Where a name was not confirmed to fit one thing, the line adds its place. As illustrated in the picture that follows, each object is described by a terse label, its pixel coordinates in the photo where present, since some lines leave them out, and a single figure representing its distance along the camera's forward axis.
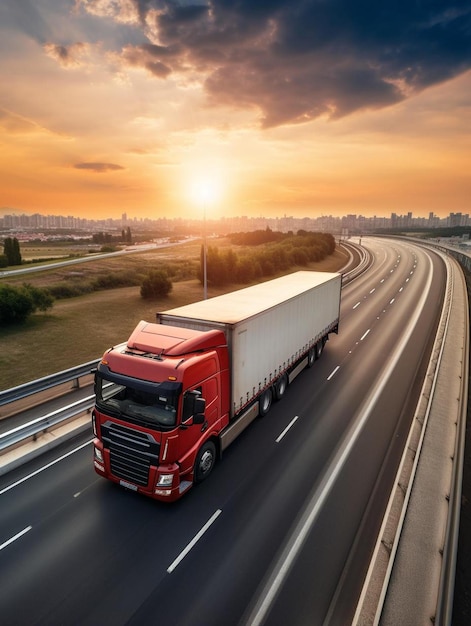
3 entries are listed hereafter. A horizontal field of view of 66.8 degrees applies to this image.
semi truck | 8.25
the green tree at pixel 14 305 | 23.69
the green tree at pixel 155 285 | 33.78
